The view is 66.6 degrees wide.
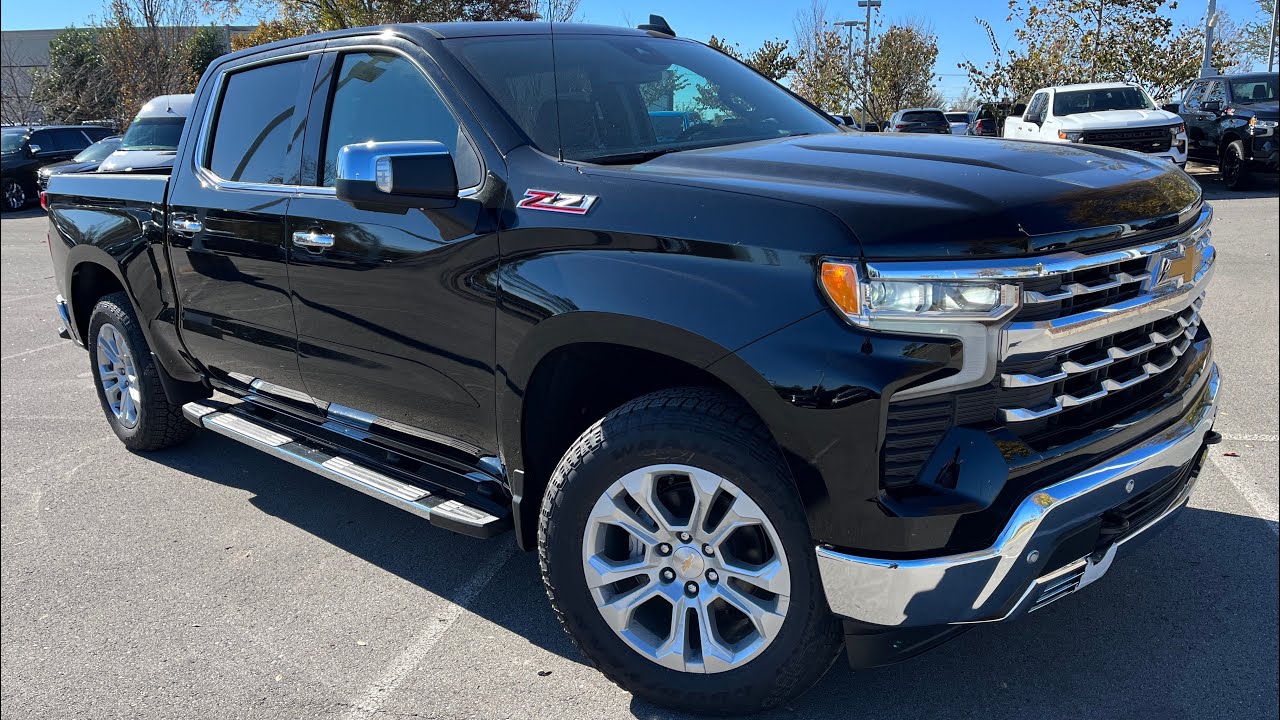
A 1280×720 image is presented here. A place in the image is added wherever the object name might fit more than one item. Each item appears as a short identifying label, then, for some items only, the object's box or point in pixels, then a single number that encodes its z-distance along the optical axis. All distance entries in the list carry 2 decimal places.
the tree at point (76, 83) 32.88
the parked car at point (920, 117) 18.89
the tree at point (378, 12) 16.11
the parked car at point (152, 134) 14.31
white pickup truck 14.54
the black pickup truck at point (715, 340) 2.21
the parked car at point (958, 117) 27.98
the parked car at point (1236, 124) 14.69
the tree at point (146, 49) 25.94
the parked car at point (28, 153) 22.38
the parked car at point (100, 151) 17.53
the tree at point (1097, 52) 16.30
